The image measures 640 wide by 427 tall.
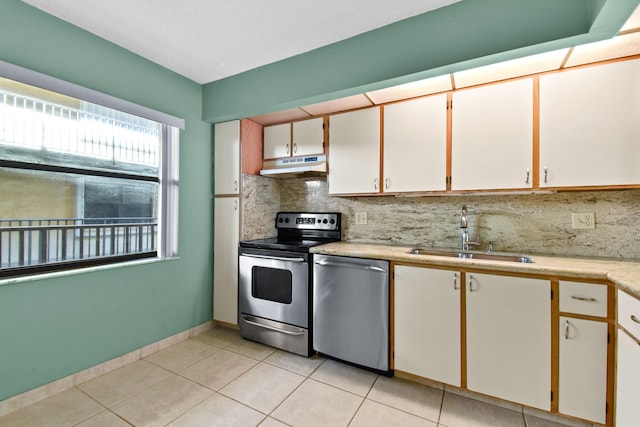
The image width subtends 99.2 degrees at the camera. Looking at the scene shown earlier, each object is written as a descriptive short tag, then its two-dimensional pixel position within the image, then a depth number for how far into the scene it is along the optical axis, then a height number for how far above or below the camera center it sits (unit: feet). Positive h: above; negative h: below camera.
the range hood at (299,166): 8.45 +1.48
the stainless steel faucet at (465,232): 7.01 -0.49
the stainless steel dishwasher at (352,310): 6.60 -2.49
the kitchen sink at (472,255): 6.57 -1.05
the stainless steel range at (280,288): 7.59 -2.25
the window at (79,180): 5.70 +0.81
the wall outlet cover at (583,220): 6.25 -0.14
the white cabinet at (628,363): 3.86 -2.24
